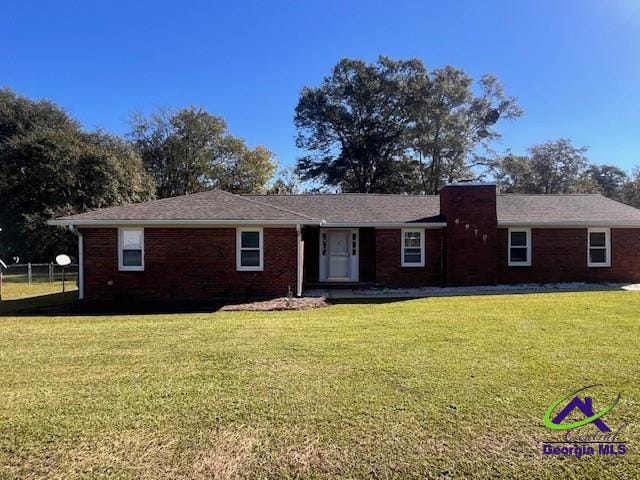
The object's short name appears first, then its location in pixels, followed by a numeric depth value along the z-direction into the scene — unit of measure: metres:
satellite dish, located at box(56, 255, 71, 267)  13.95
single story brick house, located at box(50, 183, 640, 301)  12.81
